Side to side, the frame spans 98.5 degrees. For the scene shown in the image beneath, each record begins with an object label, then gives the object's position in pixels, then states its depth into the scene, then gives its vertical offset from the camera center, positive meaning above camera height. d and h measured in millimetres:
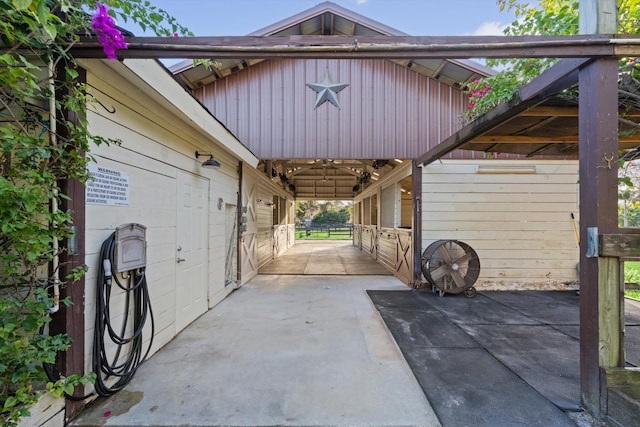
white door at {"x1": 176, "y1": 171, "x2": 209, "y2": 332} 3334 -427
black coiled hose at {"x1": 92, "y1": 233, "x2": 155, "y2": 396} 2033 -936
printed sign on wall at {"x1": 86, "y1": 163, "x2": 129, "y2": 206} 2047 +229
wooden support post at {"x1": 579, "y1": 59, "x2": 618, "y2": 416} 1831 +153
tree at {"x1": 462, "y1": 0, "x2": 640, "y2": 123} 2303 +1532
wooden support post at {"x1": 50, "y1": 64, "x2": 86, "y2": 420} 1773 -510
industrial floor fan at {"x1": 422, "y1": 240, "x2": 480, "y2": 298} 4930 -944
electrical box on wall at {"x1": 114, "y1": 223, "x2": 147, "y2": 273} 2175 -262
